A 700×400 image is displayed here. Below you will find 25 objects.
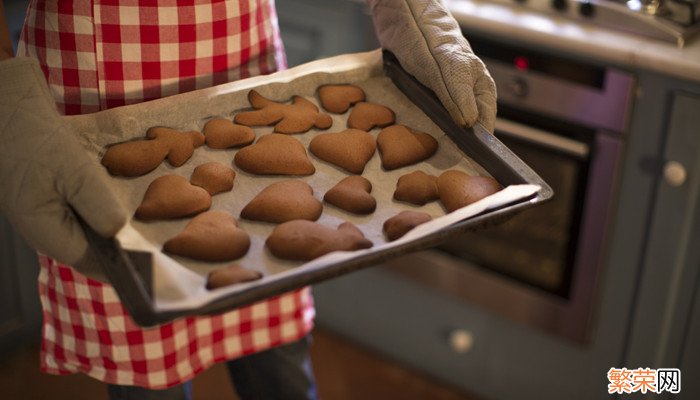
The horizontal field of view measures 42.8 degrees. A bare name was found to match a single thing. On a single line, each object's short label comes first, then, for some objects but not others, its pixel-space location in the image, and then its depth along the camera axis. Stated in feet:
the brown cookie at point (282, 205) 2.96
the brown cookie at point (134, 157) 3.17
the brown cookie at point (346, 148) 3.27
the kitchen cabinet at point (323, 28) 5.61
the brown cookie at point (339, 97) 3.59
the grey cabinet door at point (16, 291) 5.67
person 2.92
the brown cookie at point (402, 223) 2.88
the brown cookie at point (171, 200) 2.97
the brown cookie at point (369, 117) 3.48
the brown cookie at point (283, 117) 3.46
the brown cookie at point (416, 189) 3.09
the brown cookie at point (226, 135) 3.35
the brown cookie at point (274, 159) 3.22
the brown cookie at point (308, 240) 2.76
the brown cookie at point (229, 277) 2.61
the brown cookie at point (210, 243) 2.79
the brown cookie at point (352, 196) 3.02
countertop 4.62
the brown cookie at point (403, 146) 3.28
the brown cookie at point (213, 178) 3.13
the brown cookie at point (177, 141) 3.26
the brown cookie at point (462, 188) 3.01
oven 4.93
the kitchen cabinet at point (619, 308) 4.79
